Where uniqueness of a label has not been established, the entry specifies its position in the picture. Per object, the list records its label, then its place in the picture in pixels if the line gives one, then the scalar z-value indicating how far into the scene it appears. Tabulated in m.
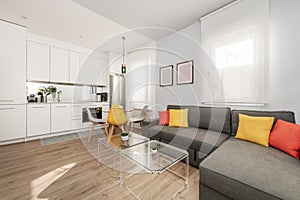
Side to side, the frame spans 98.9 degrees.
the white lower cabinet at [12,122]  2.59
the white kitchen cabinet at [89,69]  4.02
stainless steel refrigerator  4.64
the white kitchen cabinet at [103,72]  4.43
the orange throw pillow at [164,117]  2.59
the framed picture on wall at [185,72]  2.83
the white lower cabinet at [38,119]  2.90
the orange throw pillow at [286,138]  1.27
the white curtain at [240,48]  1.88
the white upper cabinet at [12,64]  2.61
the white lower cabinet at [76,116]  3.57
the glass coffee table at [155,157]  1.33
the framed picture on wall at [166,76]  3.29
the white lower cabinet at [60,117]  3.24
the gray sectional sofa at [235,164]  0.87
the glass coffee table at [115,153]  1.73
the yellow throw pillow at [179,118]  2.46
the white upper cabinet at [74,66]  3.76
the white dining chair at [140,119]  3.22
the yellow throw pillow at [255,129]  1.57
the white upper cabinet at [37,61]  3.08
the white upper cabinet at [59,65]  3.43
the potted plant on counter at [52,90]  3.43
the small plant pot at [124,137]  1.91
